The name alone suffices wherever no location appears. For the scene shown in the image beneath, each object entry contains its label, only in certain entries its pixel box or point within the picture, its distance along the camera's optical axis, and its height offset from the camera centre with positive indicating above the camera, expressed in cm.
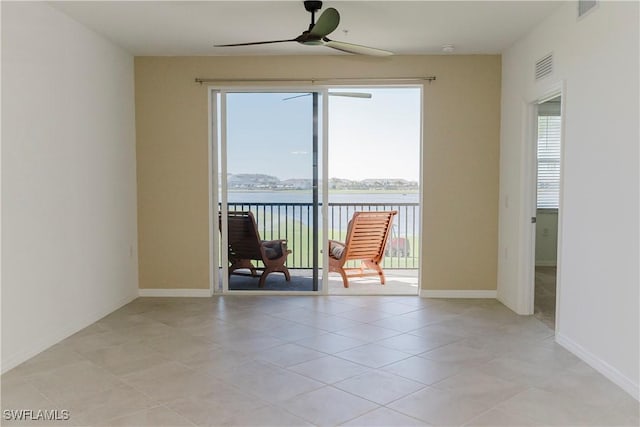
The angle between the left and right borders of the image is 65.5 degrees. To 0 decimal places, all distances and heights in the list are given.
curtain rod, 516 +106
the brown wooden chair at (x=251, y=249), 531 -73
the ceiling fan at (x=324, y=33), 326 +102
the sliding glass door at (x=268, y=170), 528 +12
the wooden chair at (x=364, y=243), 569 -72
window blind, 684 +29
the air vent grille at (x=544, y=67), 390 +93
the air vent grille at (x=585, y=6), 322 +116
